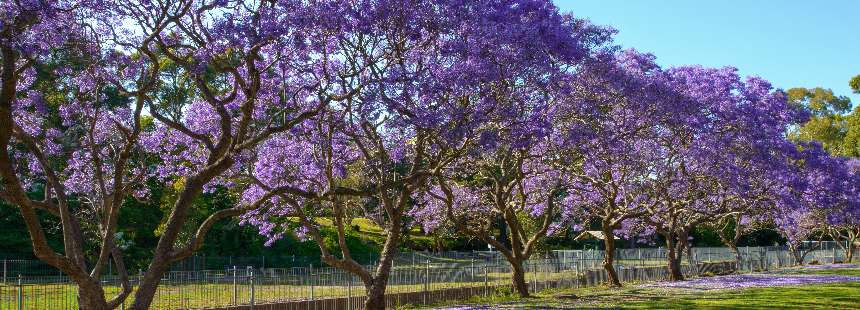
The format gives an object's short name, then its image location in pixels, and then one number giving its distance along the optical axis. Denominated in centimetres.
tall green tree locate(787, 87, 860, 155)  5812
